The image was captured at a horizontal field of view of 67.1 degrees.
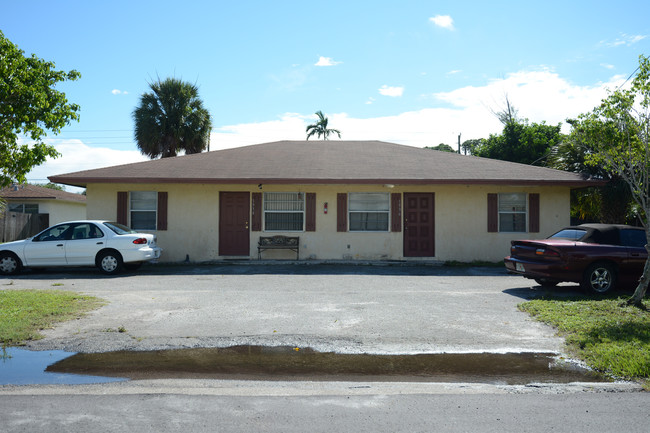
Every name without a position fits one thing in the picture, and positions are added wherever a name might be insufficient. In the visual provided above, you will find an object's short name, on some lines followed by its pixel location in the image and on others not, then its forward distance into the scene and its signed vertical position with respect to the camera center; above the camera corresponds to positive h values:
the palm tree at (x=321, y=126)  49.47 +10.91
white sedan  13.06 -0.47
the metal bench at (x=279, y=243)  16.09 -0.29
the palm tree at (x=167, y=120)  26.56 +6.23
